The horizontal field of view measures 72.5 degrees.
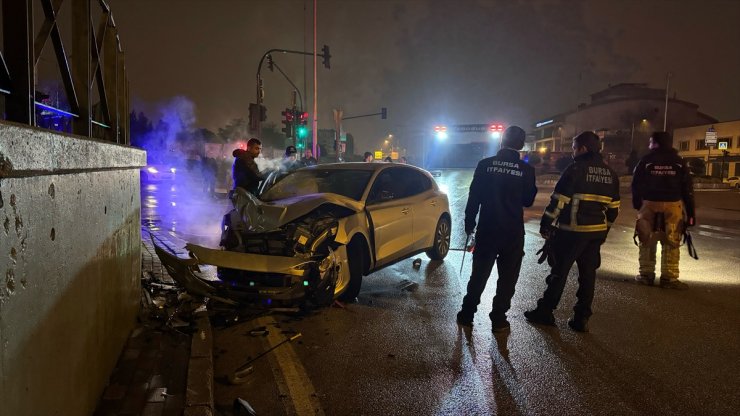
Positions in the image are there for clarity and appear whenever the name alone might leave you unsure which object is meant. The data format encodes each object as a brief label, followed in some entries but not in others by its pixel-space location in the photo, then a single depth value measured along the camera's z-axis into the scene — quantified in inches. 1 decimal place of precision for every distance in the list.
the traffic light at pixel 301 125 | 848.3
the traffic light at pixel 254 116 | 681.6
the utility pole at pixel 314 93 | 992.9
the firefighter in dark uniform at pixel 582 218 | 187.9
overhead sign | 1913.1
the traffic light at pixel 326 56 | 924.0
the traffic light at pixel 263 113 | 703.4
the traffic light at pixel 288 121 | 855.7
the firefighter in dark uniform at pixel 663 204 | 245.8
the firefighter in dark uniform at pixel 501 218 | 187.2
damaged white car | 188.2
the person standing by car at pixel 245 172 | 290.2
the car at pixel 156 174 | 853.8
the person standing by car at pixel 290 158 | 417.4
